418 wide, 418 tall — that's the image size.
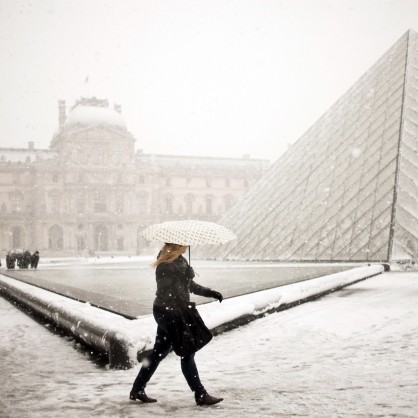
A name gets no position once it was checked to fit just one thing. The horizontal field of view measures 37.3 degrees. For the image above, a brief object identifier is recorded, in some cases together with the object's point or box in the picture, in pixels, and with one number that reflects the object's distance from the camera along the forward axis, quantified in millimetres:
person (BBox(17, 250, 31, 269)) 22078
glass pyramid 17891
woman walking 3811
